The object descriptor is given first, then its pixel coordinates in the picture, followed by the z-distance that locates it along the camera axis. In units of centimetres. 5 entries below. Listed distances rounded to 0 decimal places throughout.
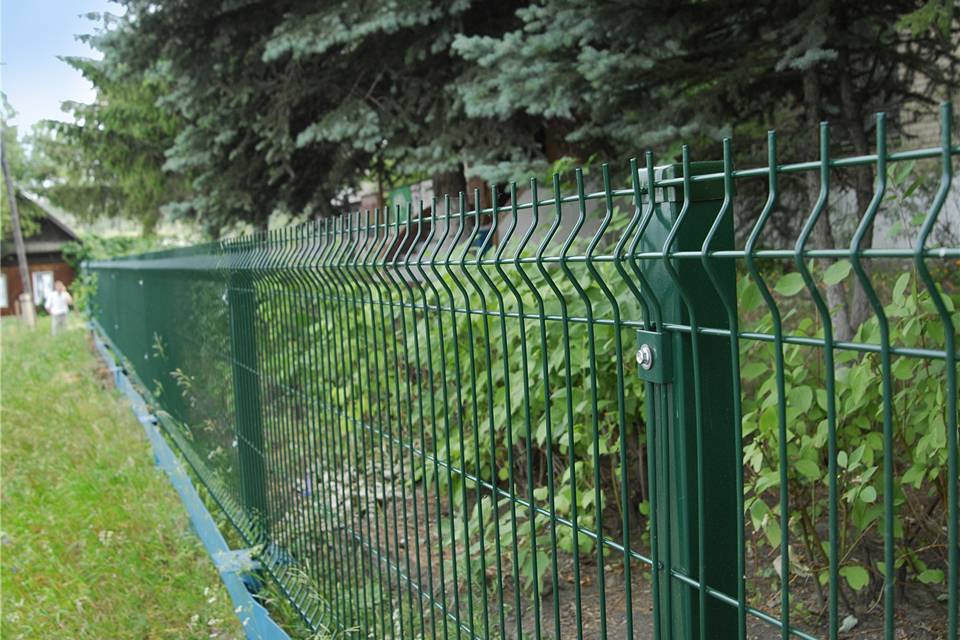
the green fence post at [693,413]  166
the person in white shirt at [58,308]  2491
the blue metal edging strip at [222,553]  403
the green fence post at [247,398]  477
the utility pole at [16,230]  3928
